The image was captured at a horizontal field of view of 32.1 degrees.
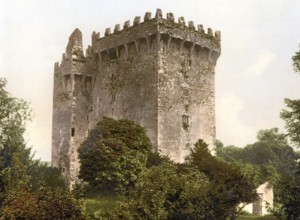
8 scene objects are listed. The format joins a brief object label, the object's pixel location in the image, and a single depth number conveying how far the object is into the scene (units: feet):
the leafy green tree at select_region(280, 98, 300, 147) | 106.63
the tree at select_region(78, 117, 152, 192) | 106.22
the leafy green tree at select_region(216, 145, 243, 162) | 263.94
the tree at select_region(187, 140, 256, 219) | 100.53
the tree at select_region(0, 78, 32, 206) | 103.96
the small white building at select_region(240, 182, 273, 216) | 159.53
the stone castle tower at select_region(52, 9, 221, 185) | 131.75
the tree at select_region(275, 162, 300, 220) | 92.27
